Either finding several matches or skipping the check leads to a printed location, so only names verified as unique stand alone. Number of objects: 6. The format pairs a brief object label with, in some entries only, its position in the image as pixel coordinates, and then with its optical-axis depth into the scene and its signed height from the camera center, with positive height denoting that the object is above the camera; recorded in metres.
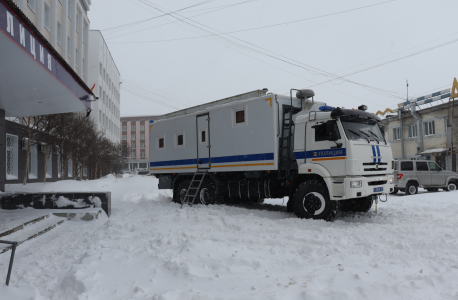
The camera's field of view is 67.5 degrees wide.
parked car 16.84 -0.96
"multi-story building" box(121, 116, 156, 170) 104.19 +8.00
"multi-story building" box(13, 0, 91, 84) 20.06 +9.95
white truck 8.09 +0.19
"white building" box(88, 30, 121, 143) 44.53 +11.45
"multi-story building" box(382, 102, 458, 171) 28.98 +2.25
